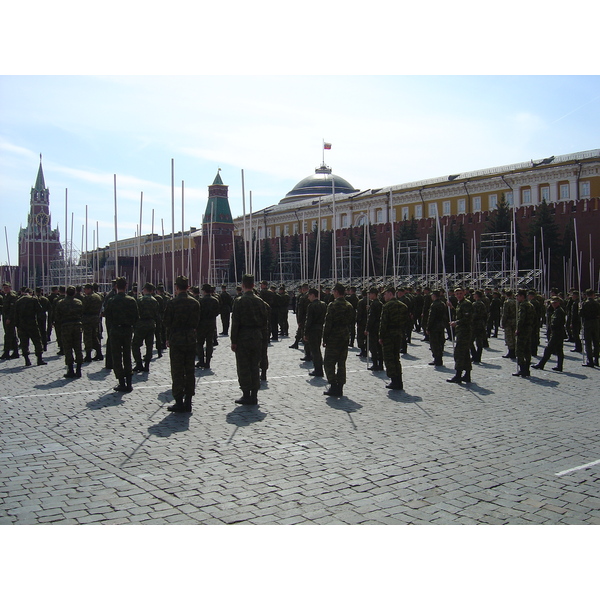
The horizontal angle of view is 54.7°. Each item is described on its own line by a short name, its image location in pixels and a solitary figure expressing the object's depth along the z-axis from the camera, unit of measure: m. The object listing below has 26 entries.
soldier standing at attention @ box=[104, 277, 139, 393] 8.53
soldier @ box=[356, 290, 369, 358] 13.49
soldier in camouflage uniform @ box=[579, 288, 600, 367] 11.94
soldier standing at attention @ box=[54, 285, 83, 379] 9.95
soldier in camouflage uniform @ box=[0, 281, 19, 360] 12.66
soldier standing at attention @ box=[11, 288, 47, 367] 11.63
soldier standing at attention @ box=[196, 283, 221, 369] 10.84
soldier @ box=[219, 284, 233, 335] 17.39
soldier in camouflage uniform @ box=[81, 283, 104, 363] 11.32
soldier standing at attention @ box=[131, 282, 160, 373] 10.14
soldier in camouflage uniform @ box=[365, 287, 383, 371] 11.20
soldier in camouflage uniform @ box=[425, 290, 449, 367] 11.41
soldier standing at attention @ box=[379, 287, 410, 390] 9.12
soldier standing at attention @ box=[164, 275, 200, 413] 7.38
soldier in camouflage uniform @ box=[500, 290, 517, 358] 13.38
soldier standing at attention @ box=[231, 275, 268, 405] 7.89
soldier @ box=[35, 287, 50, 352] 13.79
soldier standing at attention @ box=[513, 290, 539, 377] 10.61
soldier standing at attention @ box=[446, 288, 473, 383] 9.88
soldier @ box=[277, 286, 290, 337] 17.70
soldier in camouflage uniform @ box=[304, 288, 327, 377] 10.48
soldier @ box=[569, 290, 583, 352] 14.44
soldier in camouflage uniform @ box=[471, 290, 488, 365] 11.66
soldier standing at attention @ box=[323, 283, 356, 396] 8.58
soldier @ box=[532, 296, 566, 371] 11.20
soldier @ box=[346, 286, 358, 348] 14.20
